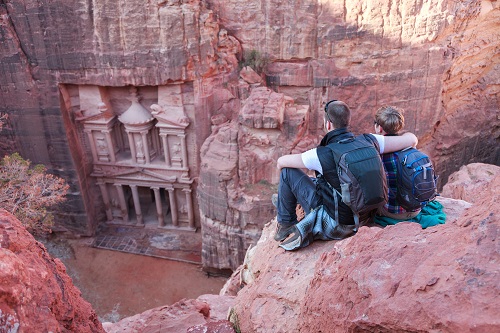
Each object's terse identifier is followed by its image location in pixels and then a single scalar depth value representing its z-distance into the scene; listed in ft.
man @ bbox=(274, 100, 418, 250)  12.20
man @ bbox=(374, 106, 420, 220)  12.97
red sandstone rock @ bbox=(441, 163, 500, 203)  25.91
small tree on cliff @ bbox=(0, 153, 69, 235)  30.19
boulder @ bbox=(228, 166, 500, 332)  6.04
